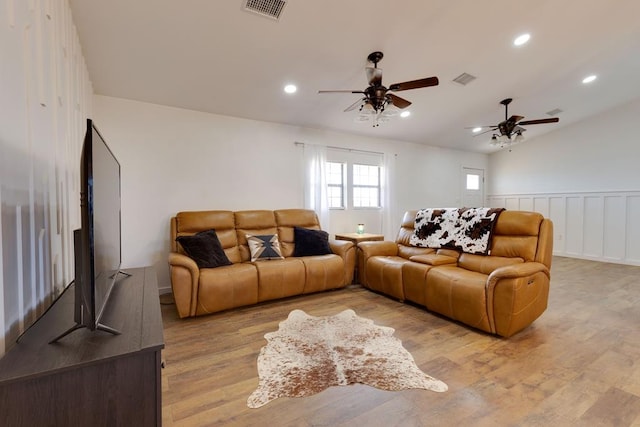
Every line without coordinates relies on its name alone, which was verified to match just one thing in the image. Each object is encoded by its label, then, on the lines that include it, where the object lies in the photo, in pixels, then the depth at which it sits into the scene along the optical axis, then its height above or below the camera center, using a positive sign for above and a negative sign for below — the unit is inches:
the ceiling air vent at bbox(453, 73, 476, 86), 144.4 +68.1
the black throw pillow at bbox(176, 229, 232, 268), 117.5 -19.6
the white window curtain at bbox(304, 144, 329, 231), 181.6 +15.5
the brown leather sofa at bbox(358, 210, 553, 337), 89.7 -26.8
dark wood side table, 167.0 -20.1
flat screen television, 39.0 -5.9
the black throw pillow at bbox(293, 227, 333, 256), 146.1 -19.6
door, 278.5 +19.9
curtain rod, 180.2 +41.2
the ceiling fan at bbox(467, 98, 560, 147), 166.4 +48.7
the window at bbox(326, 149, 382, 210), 199.8 +20.1
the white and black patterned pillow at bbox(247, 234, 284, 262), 135.9 -21.1
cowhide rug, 67.9 -44.1
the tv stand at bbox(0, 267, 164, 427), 31.4 -21.3
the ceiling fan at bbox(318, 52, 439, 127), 103.8 +44.9
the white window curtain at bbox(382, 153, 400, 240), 218.4 +8.7
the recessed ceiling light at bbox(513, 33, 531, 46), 120.0 +73.9
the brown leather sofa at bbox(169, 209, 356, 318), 106.2 -27.4
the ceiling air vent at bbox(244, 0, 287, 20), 88.0 +64.4
